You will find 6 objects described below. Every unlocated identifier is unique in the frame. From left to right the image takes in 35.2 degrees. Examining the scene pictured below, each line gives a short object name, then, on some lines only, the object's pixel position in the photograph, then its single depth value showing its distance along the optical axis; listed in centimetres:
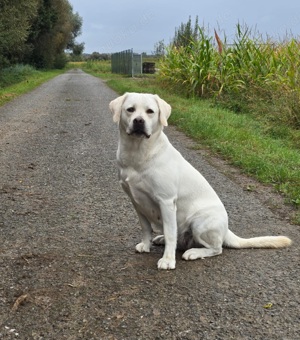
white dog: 344
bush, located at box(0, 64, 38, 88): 2685
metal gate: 3438
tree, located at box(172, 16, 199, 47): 1953
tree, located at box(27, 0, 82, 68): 4441
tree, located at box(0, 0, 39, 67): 2345
